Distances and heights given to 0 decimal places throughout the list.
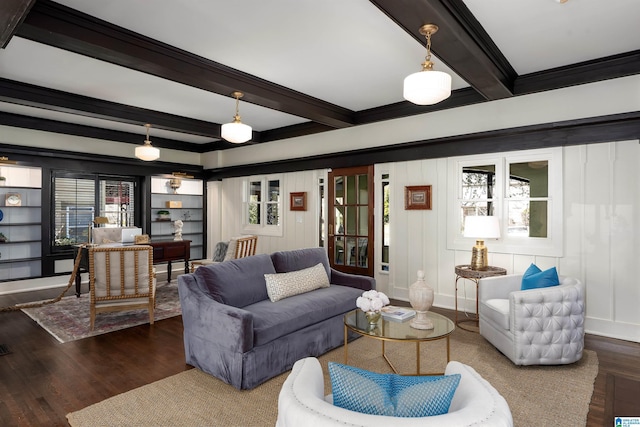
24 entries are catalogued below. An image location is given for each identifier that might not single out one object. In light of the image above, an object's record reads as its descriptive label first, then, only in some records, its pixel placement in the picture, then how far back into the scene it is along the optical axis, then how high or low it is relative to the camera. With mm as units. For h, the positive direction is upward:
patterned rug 3963 -1258
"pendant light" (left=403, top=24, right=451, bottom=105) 2648 +927
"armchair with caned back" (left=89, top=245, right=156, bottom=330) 3979 -728
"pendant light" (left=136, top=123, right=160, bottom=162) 5617 +902
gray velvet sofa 2689 -869
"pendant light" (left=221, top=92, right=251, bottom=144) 4164 +915
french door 5734 -112
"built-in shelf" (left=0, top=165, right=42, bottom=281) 5922 -176
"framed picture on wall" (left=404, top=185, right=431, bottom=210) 5051 +221
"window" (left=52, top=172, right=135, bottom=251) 6449 +159
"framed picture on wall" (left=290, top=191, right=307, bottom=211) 6594 +207
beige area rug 2309 -1273
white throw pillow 3424 -673
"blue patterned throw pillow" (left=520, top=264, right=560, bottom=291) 3230 -584
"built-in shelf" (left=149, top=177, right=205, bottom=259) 7711 +8
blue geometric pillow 1094 -549
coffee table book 2932 -814
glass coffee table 2551 -847
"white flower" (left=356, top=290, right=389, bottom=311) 2863 -688
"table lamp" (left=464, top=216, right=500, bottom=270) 4074 -212
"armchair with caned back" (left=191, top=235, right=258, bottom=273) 5586 -571
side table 3967 -644
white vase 2779 -657
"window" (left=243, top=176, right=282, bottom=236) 7148 +146
